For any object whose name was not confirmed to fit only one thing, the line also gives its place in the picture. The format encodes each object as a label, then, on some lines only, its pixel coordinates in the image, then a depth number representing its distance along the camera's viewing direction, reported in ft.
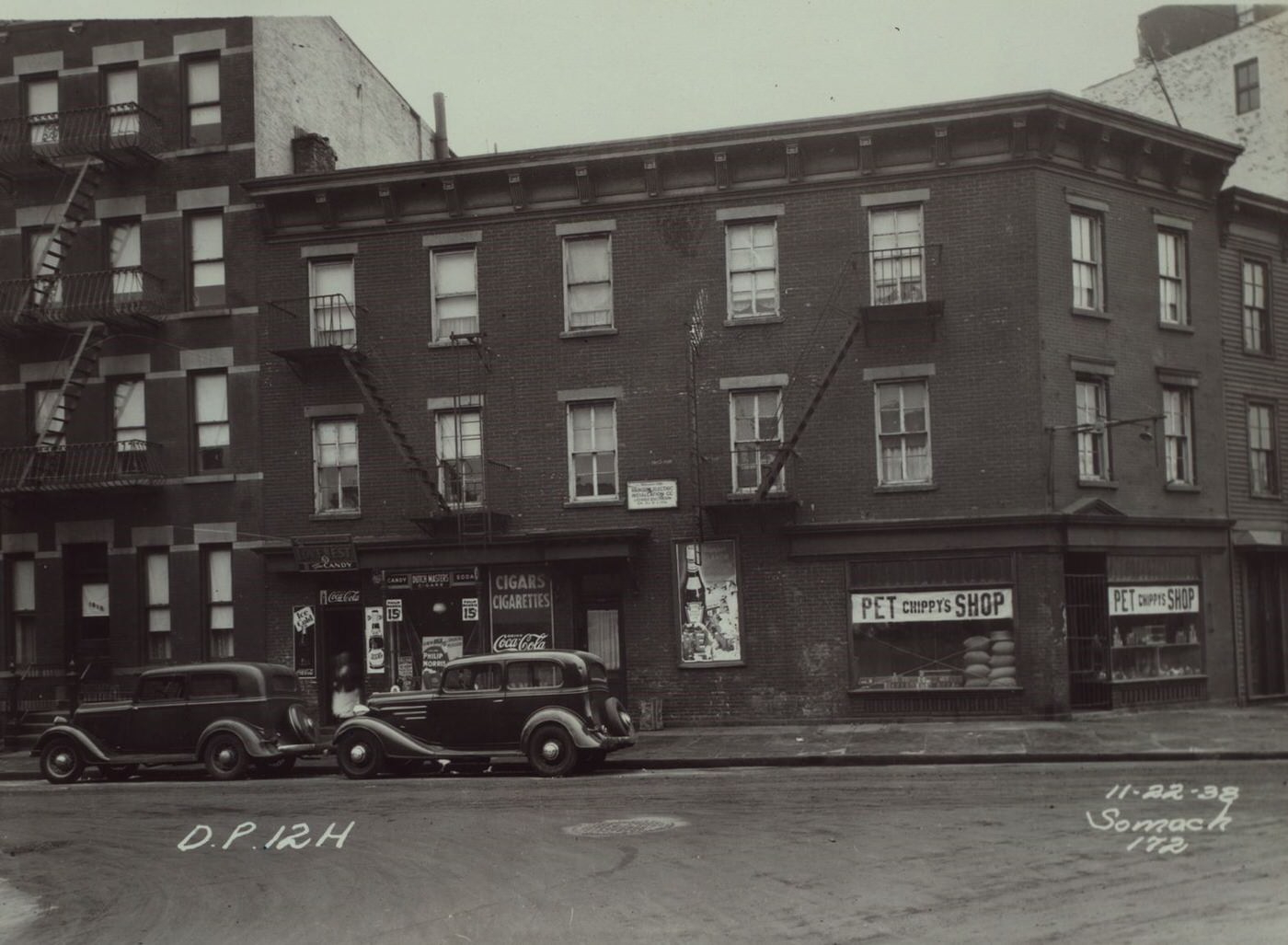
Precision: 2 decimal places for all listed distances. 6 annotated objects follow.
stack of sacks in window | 74.49
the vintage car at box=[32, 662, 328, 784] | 63.77
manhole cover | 41.75
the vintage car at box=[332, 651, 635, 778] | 58.80
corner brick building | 75.36
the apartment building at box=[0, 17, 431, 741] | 85.92
